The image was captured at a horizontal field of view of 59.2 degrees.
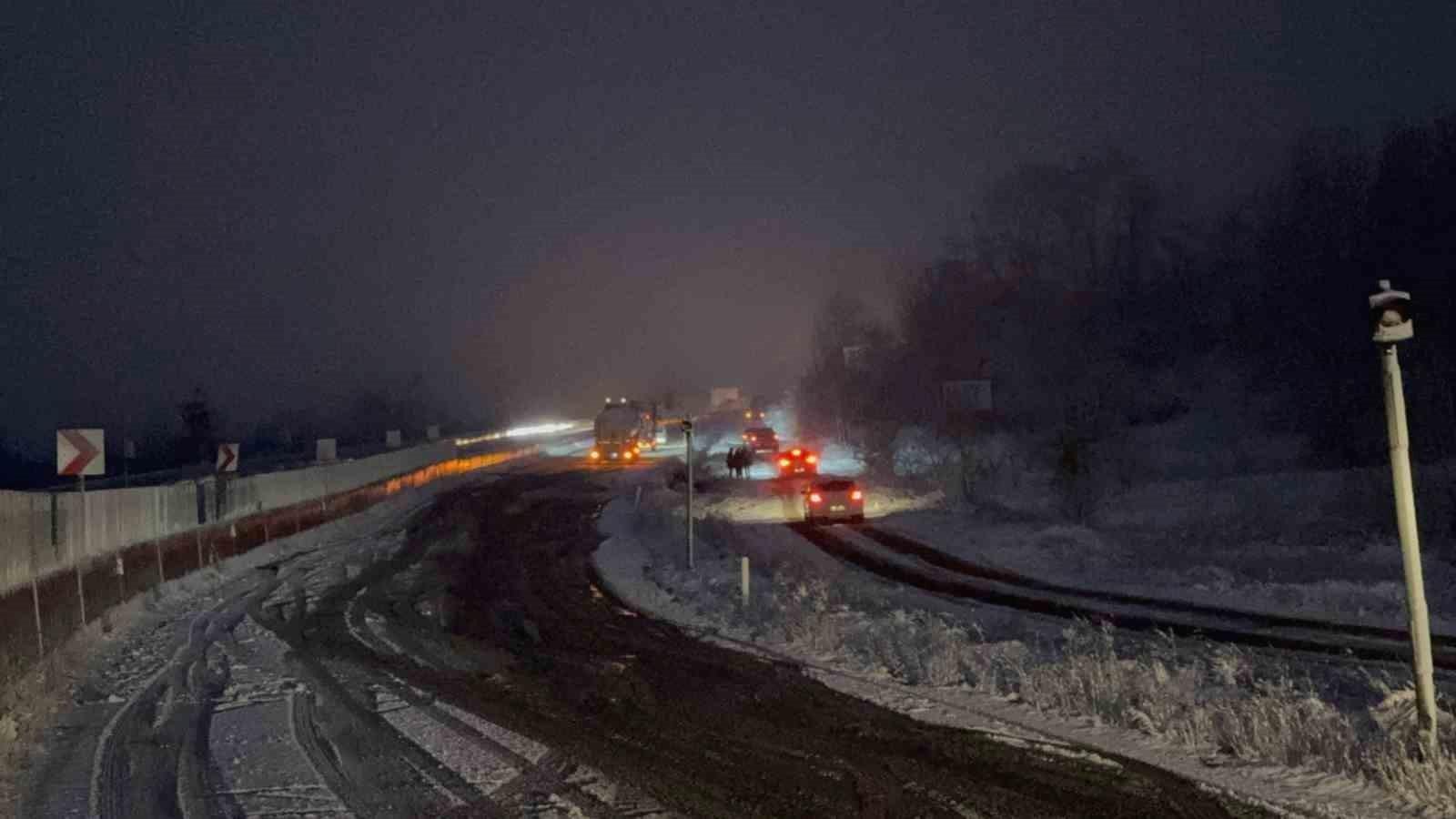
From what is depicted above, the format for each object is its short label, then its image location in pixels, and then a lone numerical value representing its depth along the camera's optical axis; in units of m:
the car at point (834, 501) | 46.22
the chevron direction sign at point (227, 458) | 37.28
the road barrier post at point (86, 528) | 23.59
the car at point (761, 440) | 87.31
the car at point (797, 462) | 68.19
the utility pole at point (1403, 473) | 10.79
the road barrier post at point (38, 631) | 18.31
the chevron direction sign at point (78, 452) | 23.77
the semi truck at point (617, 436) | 87.50
